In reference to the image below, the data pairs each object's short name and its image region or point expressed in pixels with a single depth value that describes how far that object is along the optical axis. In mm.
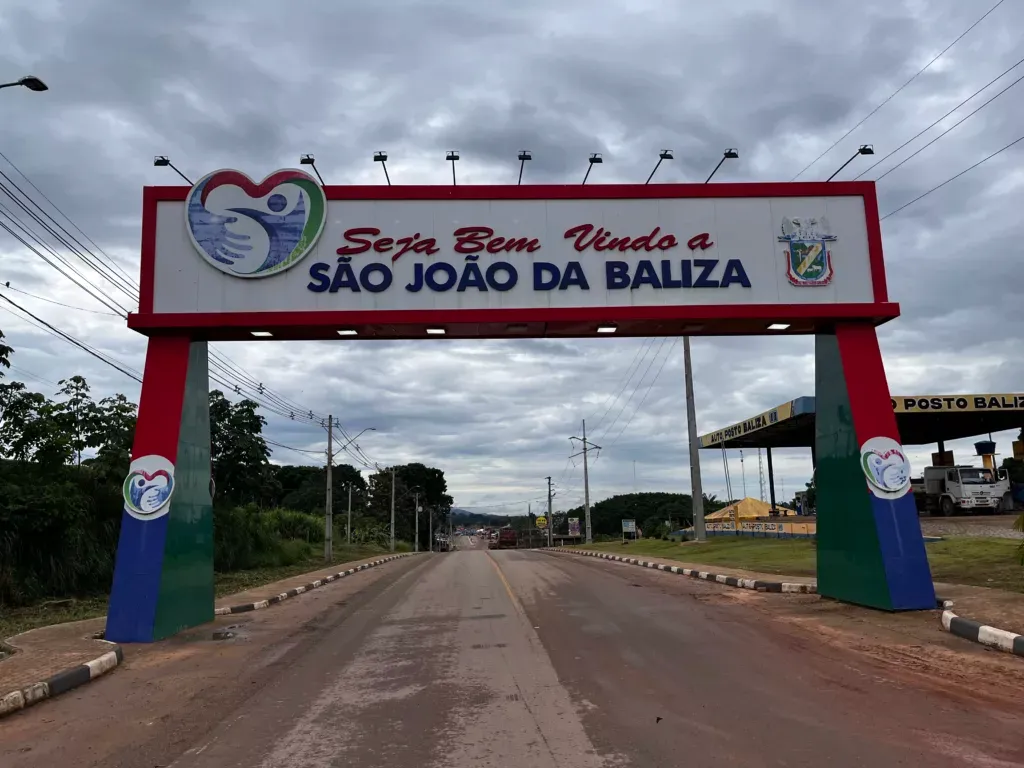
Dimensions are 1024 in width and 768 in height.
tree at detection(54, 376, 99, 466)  18594
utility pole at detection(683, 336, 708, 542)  33312
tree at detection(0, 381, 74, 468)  17156
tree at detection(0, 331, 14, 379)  15836
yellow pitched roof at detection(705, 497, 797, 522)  55000
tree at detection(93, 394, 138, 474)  20328
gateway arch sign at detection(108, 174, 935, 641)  12758
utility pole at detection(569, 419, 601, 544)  59325
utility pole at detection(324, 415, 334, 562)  36500
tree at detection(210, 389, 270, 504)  29562
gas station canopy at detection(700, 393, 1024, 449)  34438
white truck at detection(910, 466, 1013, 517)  35094
